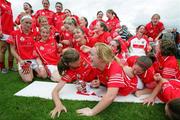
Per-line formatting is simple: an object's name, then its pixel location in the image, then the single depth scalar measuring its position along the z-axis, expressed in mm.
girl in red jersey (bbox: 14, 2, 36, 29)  4507
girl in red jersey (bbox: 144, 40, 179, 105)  2431
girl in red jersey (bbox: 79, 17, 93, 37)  4398
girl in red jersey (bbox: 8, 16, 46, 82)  3244
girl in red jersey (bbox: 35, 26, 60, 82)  3324
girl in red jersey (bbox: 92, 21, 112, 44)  3842
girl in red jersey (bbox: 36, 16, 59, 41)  3519
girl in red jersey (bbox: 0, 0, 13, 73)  3590
